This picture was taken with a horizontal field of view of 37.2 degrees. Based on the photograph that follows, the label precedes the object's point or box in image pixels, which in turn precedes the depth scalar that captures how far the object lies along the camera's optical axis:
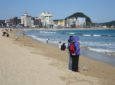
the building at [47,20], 191.64
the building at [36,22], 187.12
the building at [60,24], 187.62
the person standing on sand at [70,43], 5.93
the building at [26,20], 180.88
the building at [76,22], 190.38
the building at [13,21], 178.40
